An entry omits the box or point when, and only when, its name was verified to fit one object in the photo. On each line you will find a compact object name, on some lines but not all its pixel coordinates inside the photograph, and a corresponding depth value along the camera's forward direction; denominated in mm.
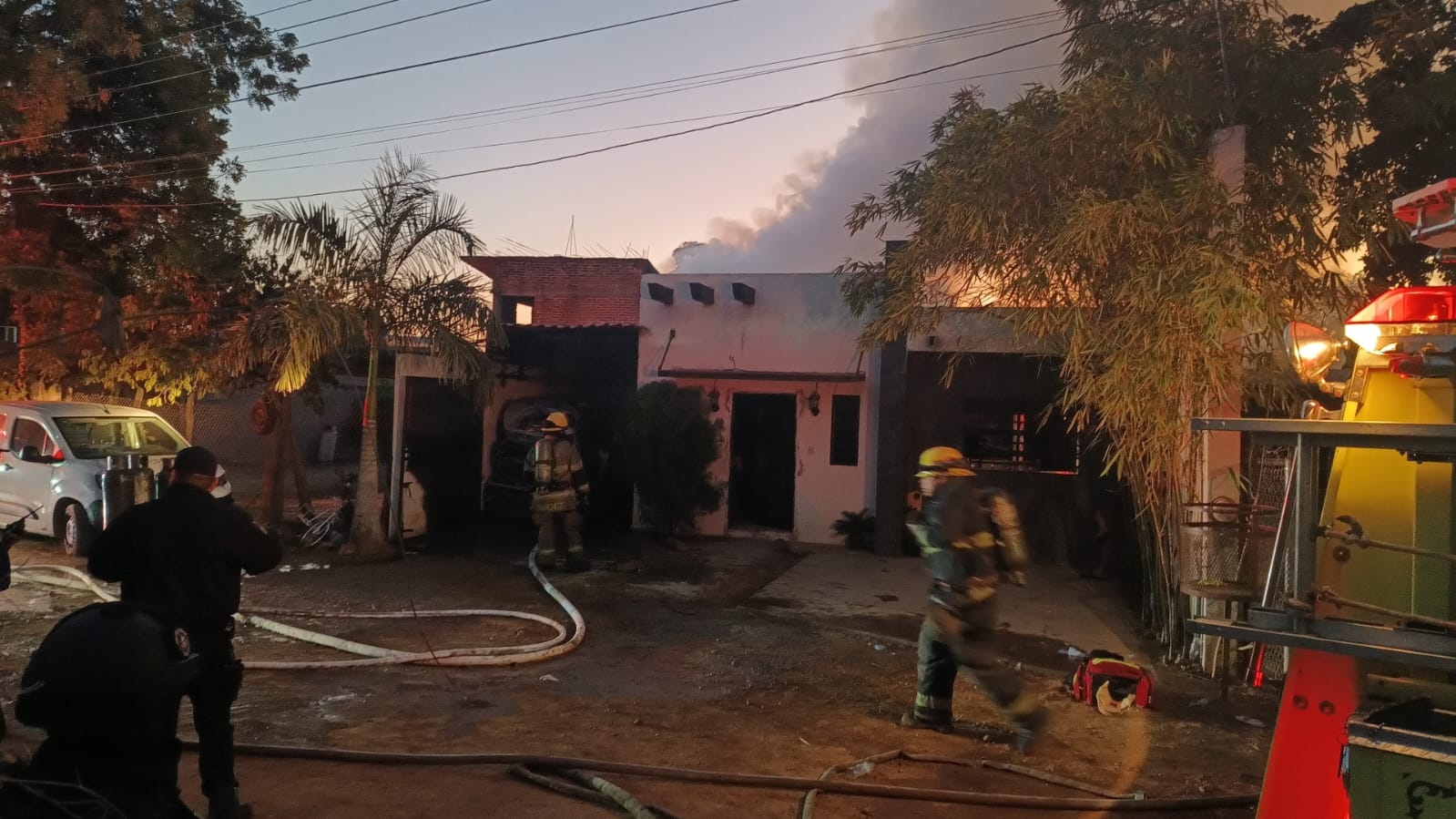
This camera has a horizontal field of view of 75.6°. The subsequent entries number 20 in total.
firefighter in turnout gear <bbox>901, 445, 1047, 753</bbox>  5094
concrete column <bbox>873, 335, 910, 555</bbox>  12172
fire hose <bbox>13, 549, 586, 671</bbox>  6391
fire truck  2553
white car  10266
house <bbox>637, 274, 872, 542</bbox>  12961
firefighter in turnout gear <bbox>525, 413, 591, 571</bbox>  10000
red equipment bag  6008
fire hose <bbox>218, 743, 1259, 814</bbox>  4297
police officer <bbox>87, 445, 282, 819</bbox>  3576
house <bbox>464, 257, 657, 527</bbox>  14555
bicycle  11164
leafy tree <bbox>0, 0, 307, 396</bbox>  13625
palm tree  10094
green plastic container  2465
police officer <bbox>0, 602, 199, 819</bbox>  2654
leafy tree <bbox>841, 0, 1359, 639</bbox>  6645
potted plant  12672
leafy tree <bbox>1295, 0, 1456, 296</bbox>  8812
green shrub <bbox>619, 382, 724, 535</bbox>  12023
